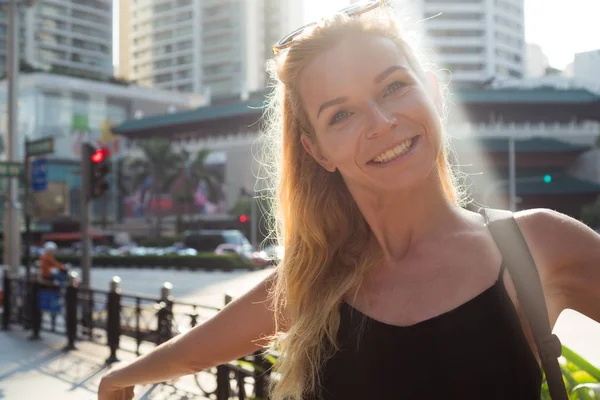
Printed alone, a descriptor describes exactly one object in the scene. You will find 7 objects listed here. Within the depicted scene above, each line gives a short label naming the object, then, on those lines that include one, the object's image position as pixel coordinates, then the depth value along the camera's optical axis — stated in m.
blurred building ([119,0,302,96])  104.69
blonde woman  1.42
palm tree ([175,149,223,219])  54.50
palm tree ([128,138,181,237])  55.69
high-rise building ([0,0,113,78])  95.31
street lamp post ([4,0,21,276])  14.09
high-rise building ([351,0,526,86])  91.75
